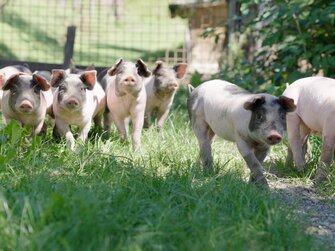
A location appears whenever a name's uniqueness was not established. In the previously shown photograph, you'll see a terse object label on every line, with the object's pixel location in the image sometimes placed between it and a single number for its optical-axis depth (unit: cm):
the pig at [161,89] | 859
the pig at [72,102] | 666
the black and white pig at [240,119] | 545
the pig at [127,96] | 734
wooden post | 1158
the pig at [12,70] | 785
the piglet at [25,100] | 654
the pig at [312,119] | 612
